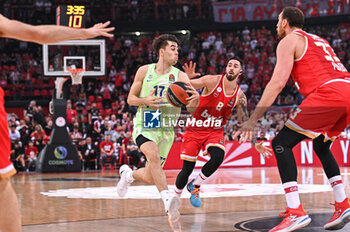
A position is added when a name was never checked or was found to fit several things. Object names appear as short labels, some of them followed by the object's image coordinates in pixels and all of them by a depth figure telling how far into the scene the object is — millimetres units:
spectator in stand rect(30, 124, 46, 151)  15359
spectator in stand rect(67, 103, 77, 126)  15836
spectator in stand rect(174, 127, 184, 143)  16558
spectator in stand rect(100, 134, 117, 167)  15594
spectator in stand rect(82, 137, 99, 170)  15609
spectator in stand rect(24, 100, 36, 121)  16547
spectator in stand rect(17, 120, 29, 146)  15328
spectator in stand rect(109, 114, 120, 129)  16789
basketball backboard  14039
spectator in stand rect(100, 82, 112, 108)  21834
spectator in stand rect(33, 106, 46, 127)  16156
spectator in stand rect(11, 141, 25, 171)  14820
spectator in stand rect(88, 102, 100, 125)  17306
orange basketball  6312
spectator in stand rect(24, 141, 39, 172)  15039
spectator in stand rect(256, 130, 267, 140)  17045
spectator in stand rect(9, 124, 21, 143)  15195
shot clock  12836
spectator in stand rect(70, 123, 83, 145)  15906
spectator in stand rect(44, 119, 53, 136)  15896
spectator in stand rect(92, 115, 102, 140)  16422
